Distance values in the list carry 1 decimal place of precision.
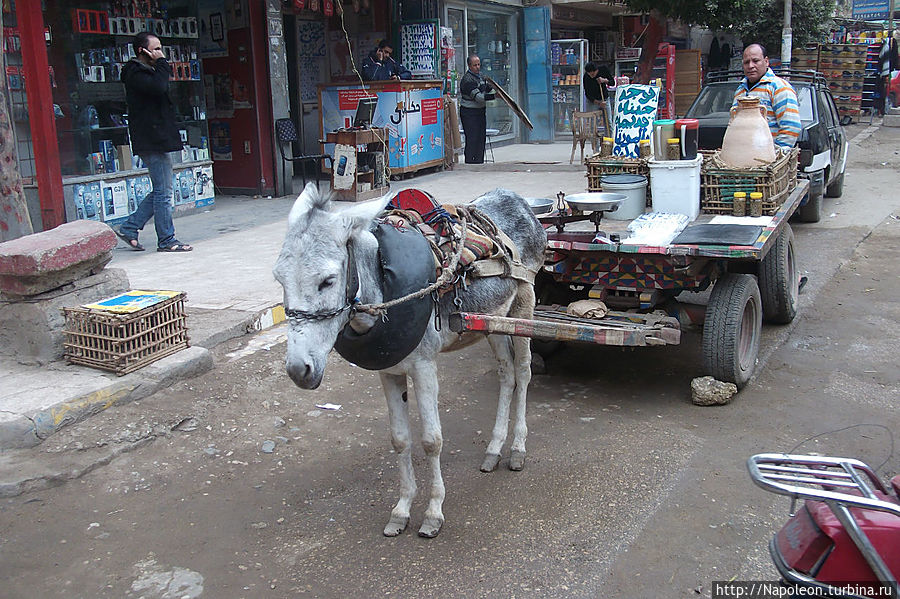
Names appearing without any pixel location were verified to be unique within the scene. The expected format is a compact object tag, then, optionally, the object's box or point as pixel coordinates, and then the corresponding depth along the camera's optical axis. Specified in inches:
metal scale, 201.3
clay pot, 223.0
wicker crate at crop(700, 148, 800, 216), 215.3
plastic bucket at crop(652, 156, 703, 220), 216.5
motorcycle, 85.7
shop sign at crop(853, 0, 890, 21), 1268.5
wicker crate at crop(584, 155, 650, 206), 236.1
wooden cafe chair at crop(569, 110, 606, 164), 585.6
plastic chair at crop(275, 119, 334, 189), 478.9
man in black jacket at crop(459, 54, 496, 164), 568.7
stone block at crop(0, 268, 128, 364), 210.7
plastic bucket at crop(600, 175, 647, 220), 223.6
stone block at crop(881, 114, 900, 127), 894.4
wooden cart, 186.2
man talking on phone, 330.6
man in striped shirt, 260.2
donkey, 115.0
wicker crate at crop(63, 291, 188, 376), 203.3
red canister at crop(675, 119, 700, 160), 225.0
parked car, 391.5
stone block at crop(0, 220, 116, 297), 201.1
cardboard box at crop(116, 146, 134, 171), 394.9
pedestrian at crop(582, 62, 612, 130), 717.3
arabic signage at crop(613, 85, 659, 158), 245.9
